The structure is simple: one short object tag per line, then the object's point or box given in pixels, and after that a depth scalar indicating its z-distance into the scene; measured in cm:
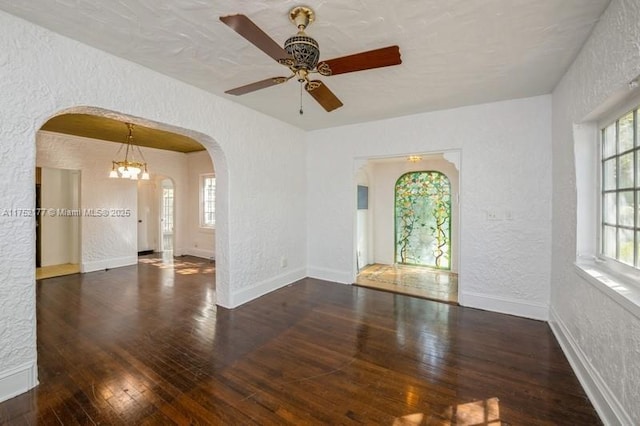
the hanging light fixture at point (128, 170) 467
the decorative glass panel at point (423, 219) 552
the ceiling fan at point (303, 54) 148
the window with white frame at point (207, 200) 679
